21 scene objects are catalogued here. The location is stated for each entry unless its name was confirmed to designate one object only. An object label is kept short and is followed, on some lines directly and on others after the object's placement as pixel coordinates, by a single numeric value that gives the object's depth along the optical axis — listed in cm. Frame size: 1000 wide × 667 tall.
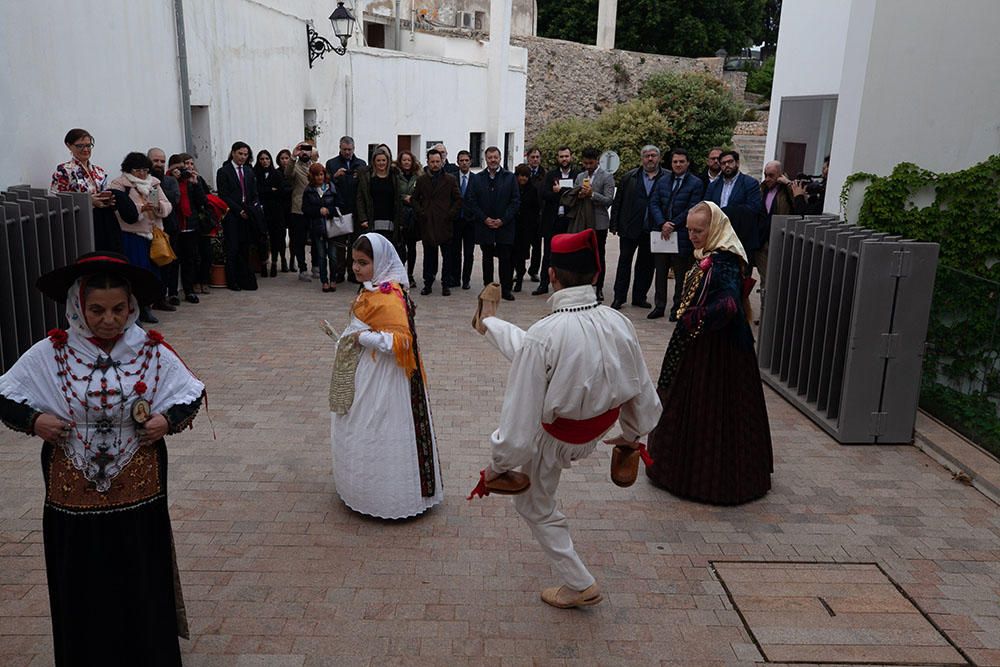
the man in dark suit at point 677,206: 1014
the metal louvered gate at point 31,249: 688
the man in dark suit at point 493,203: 1120
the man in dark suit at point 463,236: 1145
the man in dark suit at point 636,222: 1053
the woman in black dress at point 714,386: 521
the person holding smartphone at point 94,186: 832
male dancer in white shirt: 362
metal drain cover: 394
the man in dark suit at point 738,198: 940
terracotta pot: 1153
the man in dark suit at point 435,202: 1112
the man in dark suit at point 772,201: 978
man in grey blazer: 1087
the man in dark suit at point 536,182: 1173
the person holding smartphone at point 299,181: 1178
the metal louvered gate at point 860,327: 614
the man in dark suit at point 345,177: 1135
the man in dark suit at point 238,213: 1107
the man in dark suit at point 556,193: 1109
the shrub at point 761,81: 4050
